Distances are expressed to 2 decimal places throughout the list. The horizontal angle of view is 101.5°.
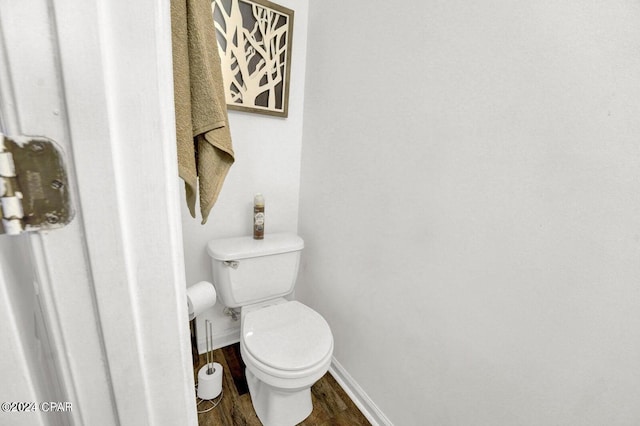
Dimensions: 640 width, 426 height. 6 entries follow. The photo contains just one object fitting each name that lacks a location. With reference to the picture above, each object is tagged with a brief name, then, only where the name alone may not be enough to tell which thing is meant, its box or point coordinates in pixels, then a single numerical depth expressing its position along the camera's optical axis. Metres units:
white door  0.19
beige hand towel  0.44
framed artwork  1.15
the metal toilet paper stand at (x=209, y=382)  1.16
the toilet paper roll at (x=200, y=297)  0.86
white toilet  0.92
